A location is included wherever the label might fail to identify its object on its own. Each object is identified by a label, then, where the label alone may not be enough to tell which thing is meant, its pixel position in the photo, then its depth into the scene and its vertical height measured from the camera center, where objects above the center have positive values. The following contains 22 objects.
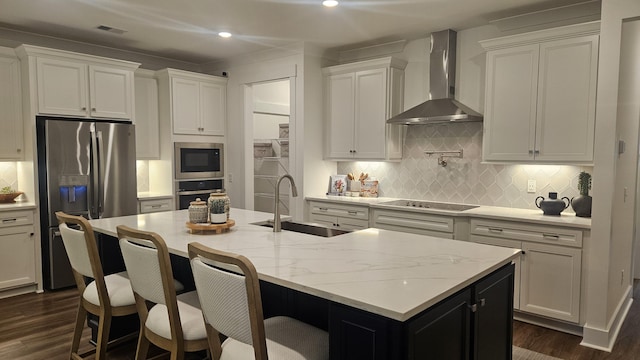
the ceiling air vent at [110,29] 4.41 +1.28
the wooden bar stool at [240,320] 1.55 -0.61
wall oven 5.45 -0.44
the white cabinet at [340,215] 4.61 -0.64
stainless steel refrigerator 4.31 -0.21
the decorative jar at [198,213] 2.75 -0.36
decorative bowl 4.32 -0.43
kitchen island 1.48 -0.48
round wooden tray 2.66 -0.43
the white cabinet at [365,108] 4.71 +0.55
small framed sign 5.24 -0.34
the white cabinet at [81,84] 4.29 +0.74
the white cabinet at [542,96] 3.41 +0.52
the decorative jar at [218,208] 2.71 -0.33
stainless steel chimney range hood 4.27 +0.75
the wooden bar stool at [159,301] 1.98 -0.69
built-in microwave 5.44 -0.06
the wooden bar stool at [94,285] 2.40 -0.78
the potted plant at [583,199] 3.50 -0.32
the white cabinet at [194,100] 5.37 +0.70
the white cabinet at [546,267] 3.34 -0.85
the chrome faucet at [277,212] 2.65 -0.34
